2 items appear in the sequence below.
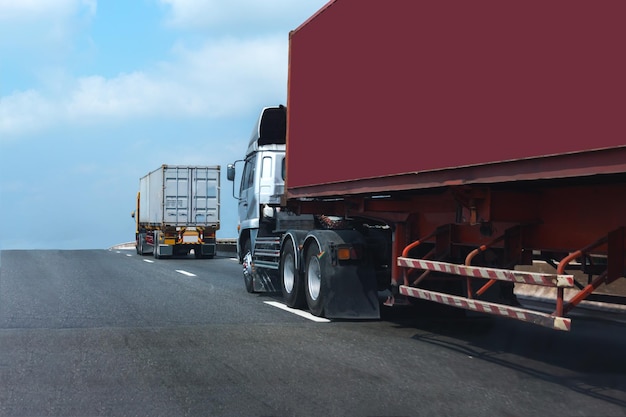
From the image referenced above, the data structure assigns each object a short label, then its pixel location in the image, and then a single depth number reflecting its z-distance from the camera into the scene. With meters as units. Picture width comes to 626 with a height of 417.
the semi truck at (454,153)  5.61
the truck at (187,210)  29.41
